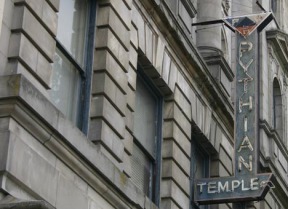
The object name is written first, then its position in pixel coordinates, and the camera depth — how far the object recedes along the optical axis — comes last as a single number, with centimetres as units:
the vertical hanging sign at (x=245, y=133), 2495
